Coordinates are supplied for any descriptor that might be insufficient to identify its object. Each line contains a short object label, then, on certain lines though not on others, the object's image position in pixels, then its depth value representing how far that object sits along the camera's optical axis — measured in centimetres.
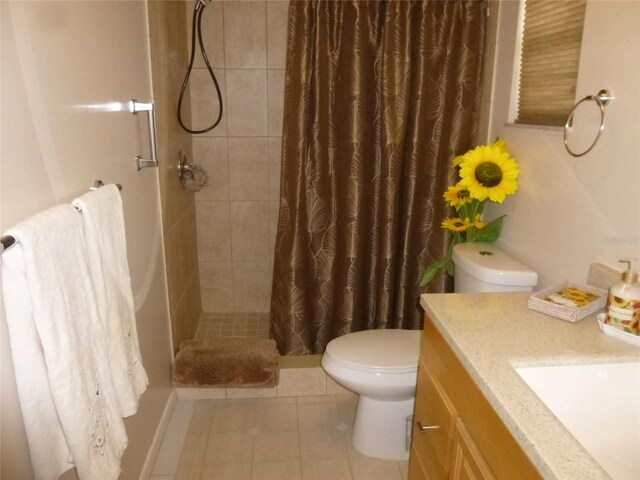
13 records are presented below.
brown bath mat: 223
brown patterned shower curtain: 214
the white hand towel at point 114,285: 113
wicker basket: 122
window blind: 164
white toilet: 174
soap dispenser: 112
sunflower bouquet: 179
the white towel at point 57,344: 87
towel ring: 139
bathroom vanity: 80
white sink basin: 97
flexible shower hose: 218
